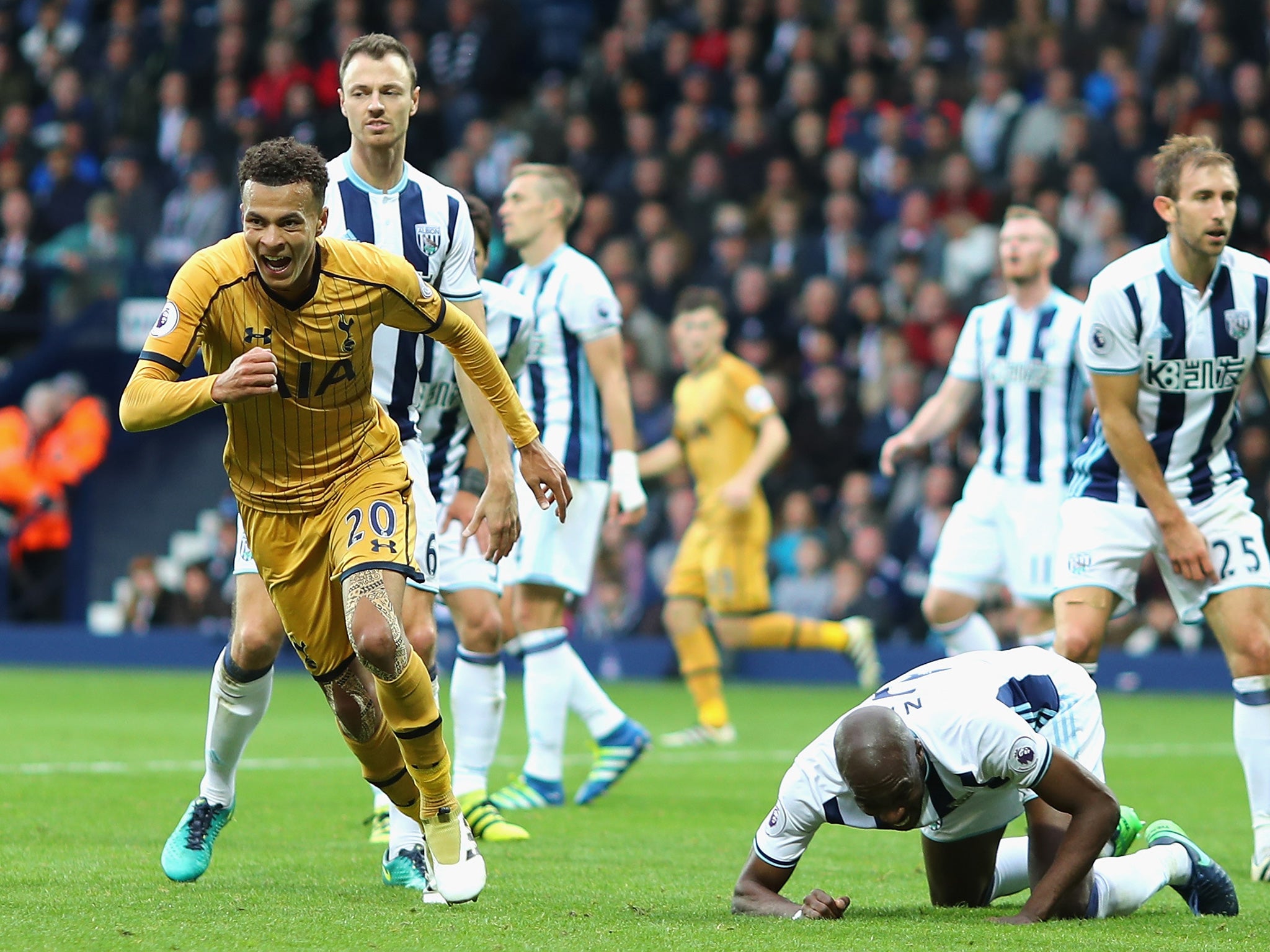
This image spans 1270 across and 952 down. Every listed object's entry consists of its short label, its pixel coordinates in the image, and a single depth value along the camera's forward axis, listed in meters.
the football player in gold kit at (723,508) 23.59
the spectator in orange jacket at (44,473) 36.97
